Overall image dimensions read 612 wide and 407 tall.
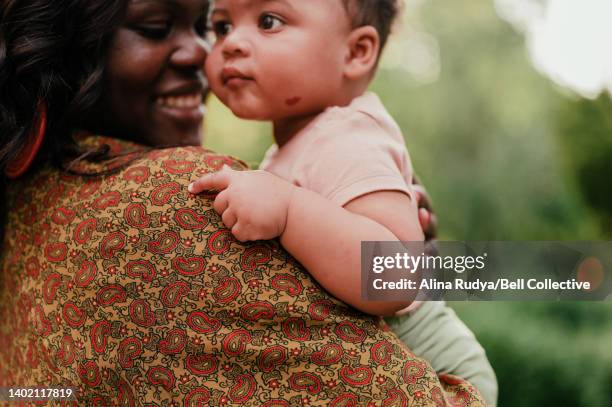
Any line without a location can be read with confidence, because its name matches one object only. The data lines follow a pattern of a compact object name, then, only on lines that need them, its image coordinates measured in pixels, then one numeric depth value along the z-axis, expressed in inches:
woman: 34.2
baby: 34.2
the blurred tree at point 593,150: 139.8
